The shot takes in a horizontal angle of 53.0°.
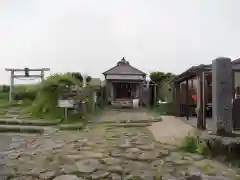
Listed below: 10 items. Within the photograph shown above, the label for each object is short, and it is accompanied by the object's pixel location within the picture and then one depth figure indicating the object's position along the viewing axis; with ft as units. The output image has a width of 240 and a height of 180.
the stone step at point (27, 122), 31.35
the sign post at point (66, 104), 34.57
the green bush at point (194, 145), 16.62
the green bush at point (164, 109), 47.27
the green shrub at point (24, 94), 55.26
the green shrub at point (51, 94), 36.99
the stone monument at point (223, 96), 17.79
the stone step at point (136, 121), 35.22
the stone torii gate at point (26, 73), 54.03
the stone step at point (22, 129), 28.40
